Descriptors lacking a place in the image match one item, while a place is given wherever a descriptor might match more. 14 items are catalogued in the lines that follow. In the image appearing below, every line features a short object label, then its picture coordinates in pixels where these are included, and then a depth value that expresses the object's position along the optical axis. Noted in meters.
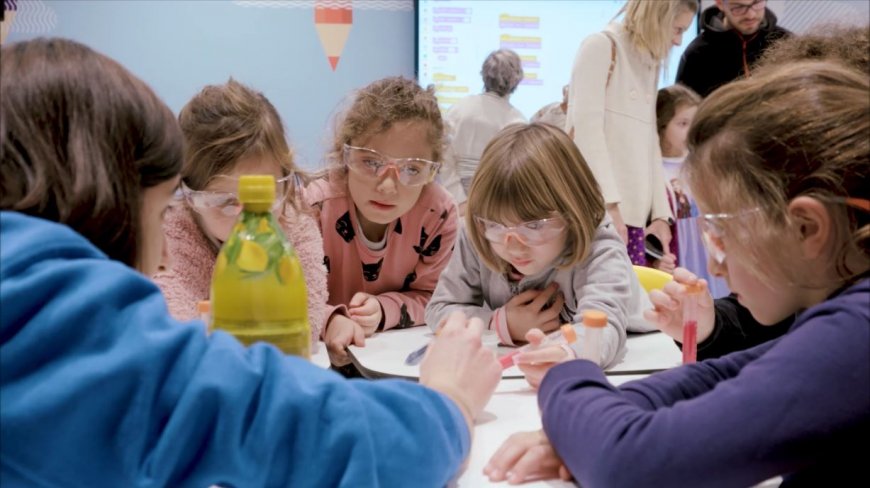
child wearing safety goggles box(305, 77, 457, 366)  1.65
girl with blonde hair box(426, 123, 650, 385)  1.35
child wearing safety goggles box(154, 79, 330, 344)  1.37
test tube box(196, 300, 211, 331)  1.09
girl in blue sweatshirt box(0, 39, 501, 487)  0.52
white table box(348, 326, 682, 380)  1.20
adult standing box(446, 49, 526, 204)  3.65
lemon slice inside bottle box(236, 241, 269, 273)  0.73
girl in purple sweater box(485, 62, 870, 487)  0.61
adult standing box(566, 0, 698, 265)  2.53
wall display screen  4.35
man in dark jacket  3.07
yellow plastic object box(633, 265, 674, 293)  1.76
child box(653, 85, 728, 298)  2.79
